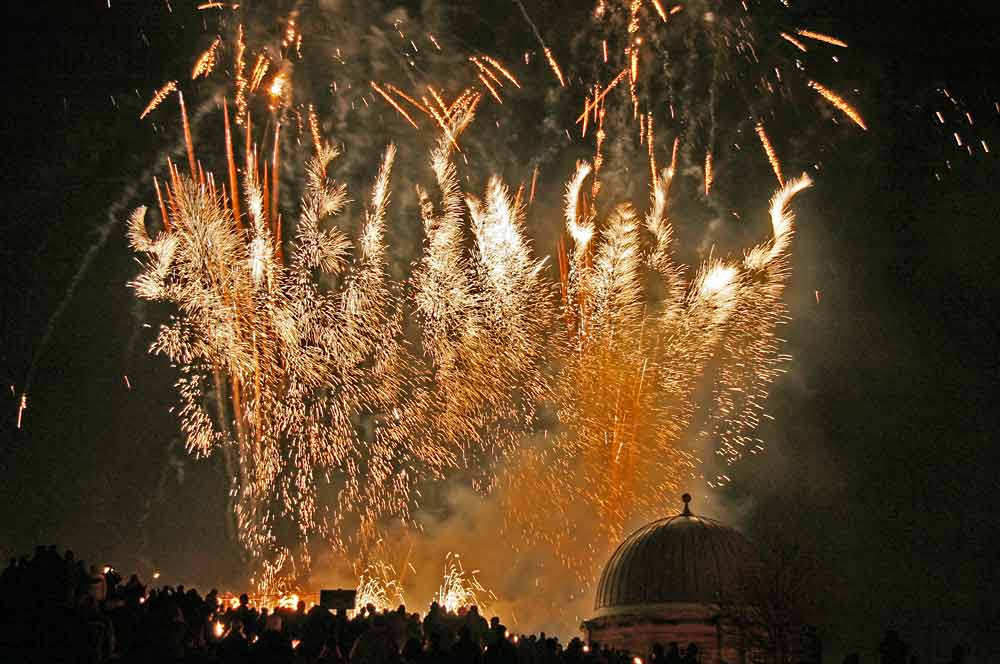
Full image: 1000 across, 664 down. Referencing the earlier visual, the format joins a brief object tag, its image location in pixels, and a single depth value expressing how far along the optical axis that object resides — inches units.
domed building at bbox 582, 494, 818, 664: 2134.6
